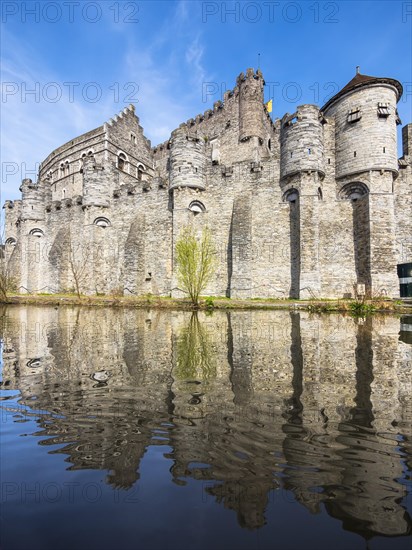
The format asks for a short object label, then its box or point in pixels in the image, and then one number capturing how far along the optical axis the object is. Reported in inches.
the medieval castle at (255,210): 689.0
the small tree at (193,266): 607.8
